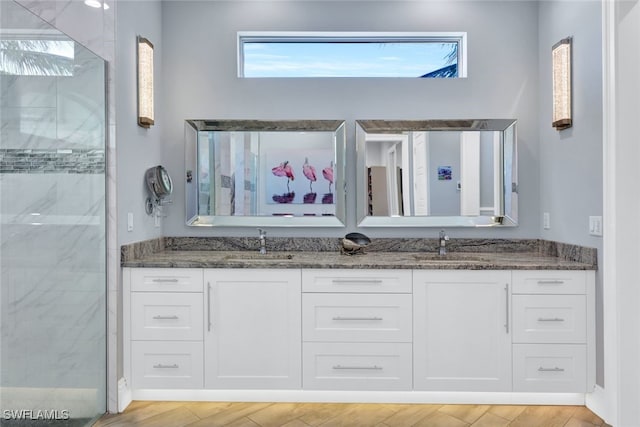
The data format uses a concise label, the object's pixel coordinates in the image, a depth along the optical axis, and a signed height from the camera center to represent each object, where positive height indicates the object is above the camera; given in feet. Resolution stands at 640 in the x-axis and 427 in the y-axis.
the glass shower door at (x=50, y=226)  5.70 -0.16
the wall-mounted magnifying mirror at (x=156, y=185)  9.05 +0.66
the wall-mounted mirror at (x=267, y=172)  10.00 +1.04
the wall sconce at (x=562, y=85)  8.50 +2.69
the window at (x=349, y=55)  10.11 +3.95
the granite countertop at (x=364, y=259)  7.97 -0.92
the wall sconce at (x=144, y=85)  8.79 +2.80
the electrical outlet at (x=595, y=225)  7.61 -0.21
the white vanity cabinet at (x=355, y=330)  7.93 -2.24
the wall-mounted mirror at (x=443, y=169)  9.87 +1.09
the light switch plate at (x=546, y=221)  9.46 -0.16
